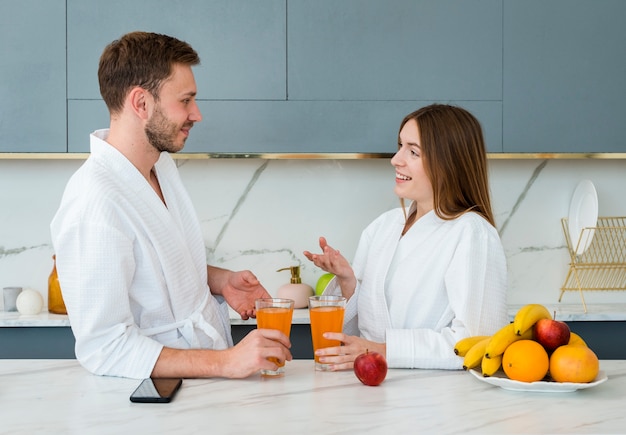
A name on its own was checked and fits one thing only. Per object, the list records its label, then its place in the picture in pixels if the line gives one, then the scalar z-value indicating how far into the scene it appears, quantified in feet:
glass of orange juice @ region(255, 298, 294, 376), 5.16
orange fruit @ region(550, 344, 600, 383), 4.75
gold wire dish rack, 10.85
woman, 6.10
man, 5.21
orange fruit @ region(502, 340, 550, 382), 4.81
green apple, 10.20
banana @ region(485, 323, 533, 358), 4.91
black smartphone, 4.60
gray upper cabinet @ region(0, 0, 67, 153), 9.56
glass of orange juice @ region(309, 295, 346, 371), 5.33
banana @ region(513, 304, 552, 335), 4.93
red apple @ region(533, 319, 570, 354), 4.92
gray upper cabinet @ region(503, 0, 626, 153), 9.84
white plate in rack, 10.34
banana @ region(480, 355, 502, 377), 4.93
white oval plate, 4.74
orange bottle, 9.79
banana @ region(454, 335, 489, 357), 5.35
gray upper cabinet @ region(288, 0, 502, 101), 9.71
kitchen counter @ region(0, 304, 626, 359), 9.33
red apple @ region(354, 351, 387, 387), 4.95
